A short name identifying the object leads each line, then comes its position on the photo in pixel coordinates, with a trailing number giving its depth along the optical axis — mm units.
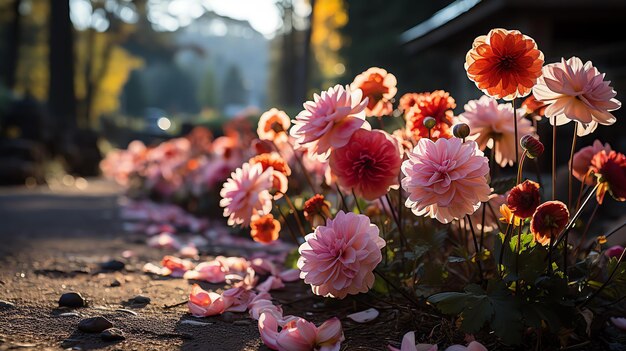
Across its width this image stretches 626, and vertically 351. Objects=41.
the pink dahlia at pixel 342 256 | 1509
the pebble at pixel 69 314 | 1798
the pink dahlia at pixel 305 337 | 1527
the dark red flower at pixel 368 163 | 1658
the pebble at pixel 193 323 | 1799
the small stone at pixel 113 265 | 2654
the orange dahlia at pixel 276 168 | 2123
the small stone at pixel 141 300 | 2041
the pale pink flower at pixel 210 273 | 2359
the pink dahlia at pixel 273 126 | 2244
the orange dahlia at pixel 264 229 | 2158
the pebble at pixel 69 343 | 1511
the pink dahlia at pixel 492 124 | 1866
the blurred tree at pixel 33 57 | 24641
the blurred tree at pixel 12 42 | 18355
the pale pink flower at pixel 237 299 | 1957
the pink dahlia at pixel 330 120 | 1621
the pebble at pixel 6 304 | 1881
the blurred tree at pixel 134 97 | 58656
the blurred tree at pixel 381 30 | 14430
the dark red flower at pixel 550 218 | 1411
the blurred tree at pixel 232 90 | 91312
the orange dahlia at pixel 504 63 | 1528
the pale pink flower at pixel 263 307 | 1796
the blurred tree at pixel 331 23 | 17344
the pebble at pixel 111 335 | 1592
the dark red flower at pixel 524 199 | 1431
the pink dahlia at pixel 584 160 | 1952
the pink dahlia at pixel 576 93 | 1518
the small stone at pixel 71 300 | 1919
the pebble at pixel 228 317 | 1881
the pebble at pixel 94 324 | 1638
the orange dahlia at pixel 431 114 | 1834
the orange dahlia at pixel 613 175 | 1606
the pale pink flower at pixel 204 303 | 1884
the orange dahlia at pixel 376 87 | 2041
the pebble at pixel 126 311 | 1889
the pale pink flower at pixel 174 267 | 2520
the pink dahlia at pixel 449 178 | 1428
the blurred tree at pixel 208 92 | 70125
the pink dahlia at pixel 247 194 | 1927
